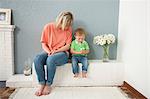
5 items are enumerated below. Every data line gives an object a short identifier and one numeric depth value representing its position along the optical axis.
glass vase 3.15
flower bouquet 3.04
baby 2.85
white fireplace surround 3.01
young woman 2.66
